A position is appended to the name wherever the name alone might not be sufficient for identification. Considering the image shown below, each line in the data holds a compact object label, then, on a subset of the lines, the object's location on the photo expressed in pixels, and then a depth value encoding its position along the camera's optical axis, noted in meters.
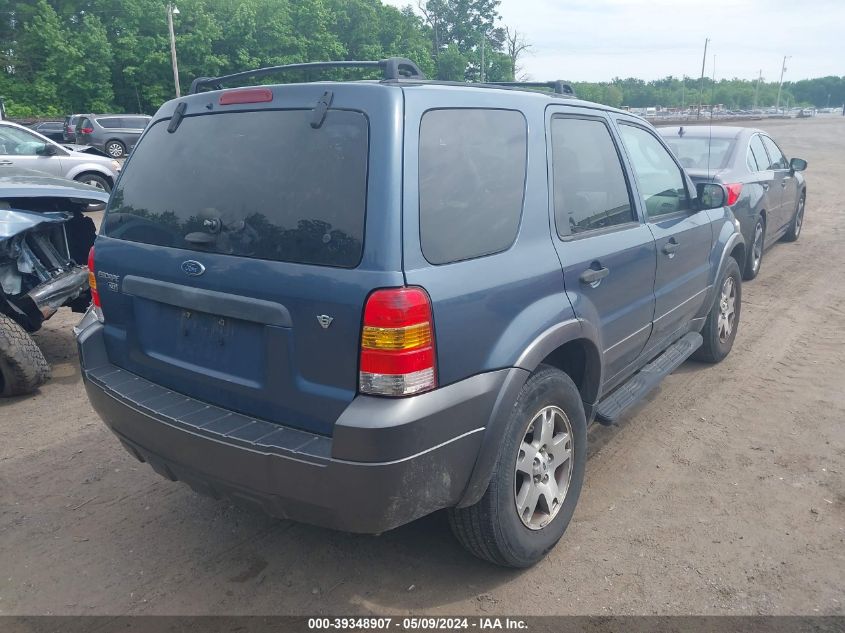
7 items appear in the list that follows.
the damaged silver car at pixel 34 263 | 4.75
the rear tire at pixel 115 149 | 23.73
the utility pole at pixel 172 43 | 33.00
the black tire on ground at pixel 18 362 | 4.65
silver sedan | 12.48
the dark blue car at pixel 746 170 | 7.30
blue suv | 2.30
